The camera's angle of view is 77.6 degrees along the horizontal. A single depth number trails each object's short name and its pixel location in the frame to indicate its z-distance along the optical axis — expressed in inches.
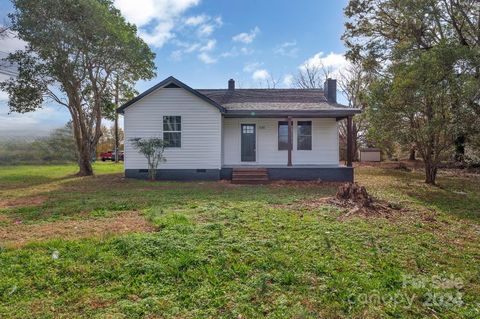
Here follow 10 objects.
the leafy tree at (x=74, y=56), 506.0
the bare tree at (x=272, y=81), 1390.3
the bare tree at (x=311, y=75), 1252.2
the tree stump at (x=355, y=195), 258.3
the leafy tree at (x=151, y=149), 450.9
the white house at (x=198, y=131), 480.4
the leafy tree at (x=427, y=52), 382.9
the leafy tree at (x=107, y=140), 1365.7
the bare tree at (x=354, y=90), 991.0
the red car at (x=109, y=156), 1215.6
